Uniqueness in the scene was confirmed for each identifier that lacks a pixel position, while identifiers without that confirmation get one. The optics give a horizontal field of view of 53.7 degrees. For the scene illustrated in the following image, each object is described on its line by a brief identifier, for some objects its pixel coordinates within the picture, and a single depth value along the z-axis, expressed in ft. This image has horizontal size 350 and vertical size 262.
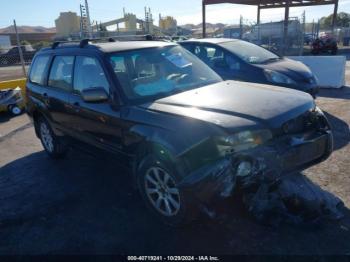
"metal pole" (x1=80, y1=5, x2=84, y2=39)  41.53
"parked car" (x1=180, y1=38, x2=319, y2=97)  23.22
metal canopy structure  75.56
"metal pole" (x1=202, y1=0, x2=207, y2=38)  76.80
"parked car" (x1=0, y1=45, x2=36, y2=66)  91.09
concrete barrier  33.14
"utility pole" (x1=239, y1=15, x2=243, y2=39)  71.16
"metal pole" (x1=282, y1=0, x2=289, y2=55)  71.45
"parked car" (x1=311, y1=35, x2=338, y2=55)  74.78
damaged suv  9.93
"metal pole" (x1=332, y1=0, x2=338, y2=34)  80.12
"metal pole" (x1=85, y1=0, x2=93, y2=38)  42.86
